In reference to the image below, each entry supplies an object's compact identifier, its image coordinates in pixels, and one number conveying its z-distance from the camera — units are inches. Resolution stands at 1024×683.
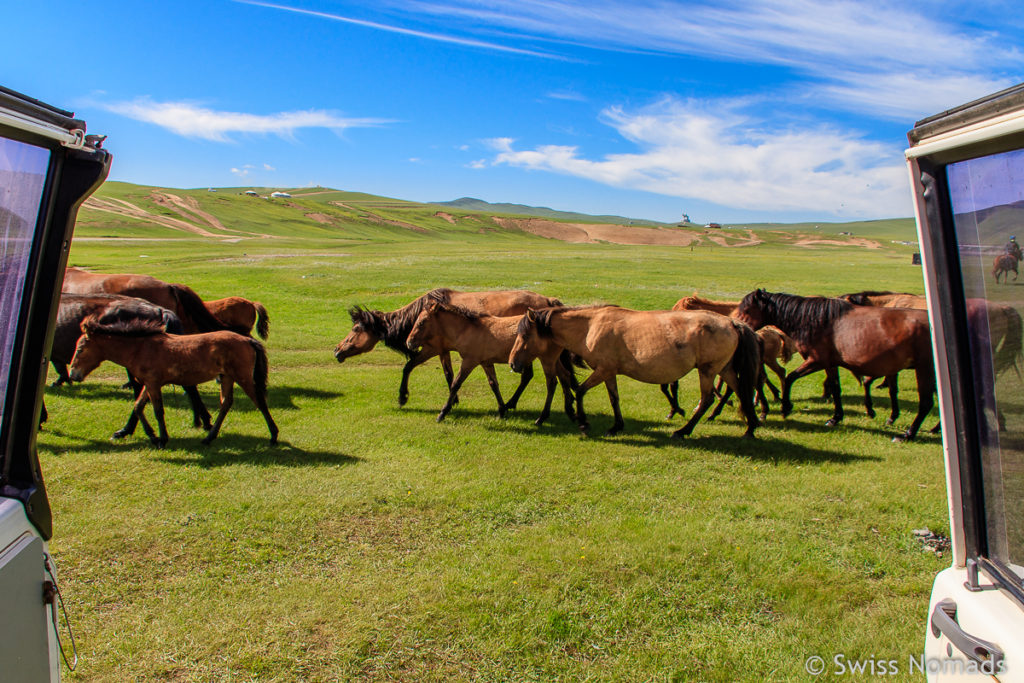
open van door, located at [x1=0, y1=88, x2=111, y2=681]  76.7
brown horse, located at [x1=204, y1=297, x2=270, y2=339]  519.8
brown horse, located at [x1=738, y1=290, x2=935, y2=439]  350.0
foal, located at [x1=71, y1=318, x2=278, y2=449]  319.0
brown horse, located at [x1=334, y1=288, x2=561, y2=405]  439.7
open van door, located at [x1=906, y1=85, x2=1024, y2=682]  69.4
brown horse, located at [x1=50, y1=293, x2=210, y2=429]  359.6
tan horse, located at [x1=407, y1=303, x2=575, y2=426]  404.2
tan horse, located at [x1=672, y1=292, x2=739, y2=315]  486.0
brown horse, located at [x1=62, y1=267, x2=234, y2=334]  475.2
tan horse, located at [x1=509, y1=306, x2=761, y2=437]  345.1
